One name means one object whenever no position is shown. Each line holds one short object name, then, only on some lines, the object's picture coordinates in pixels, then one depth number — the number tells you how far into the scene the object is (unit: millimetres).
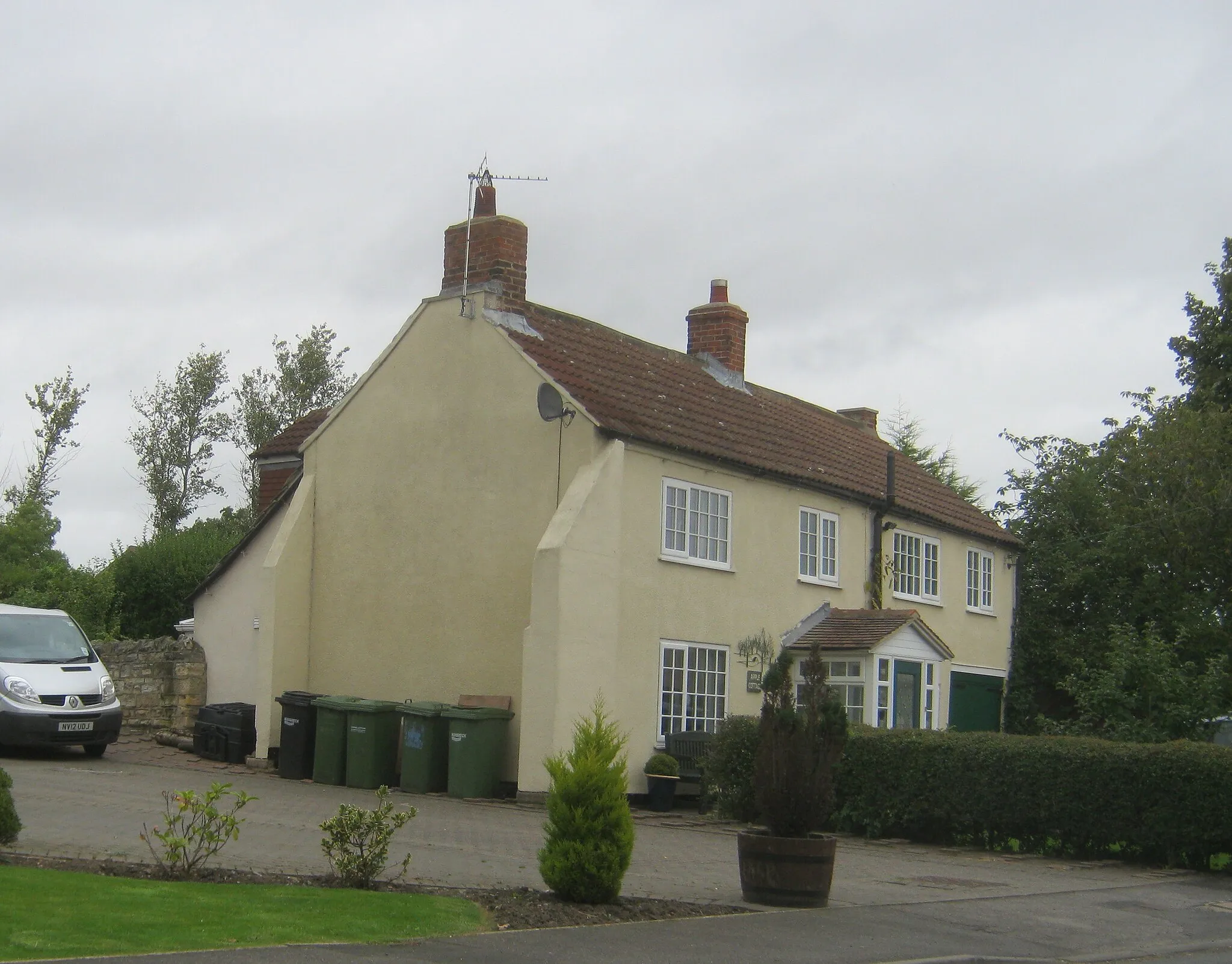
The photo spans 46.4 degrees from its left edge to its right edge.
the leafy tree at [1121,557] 24469
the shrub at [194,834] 10203
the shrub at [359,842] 10461
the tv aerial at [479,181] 22594
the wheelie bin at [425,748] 19984
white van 20047
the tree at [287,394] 53844
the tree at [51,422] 51125
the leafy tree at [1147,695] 20375
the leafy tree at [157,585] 36781
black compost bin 22641
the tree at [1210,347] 34156
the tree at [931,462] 51469
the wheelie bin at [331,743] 20625
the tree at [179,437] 54969
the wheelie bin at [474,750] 19625
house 20203
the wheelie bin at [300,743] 21156
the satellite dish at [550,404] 20391
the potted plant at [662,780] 20203
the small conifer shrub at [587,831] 10492
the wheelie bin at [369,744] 20297
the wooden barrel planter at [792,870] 11578
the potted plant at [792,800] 11594
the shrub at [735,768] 18750
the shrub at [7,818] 10969
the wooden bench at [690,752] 20781
